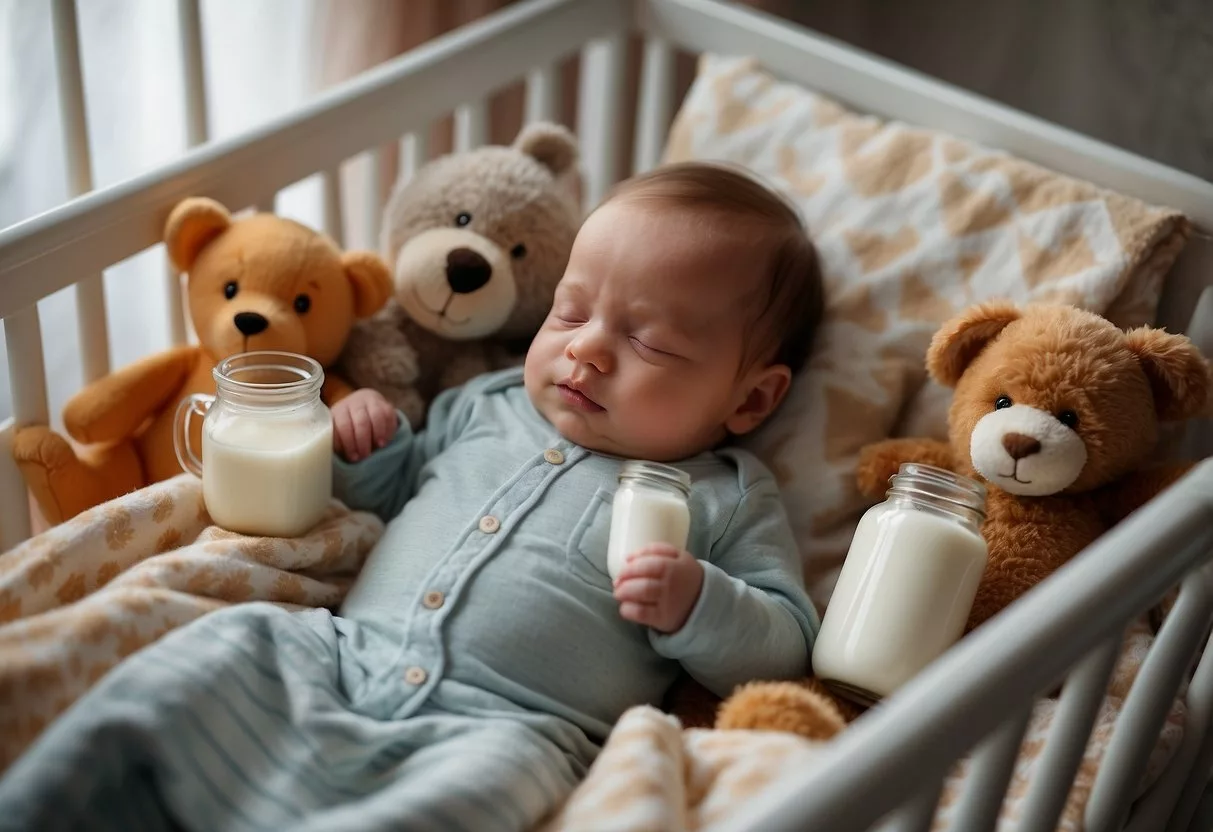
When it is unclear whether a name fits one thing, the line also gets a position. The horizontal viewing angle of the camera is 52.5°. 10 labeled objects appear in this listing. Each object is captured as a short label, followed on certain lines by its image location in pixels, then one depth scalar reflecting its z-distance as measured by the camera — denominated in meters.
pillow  1.24
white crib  0.70
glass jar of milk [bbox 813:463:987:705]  0.98
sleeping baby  0.84
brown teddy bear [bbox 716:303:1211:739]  1.09
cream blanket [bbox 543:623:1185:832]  0.81
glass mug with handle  1.09
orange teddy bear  1.21
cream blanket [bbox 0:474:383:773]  0.91
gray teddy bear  1.33
